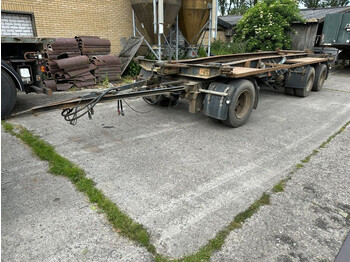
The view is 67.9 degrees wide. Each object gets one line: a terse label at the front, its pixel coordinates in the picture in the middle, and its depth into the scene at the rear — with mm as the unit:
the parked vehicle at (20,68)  5832
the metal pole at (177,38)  12945
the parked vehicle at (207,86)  5051
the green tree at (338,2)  45312
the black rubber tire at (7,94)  5770
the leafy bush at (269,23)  15898
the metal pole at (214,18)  12597
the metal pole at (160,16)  10734
